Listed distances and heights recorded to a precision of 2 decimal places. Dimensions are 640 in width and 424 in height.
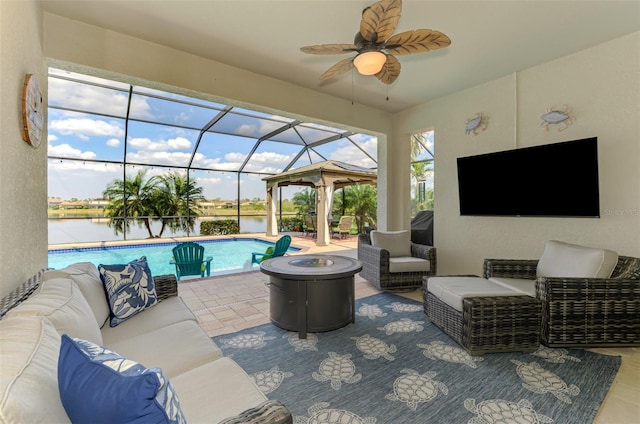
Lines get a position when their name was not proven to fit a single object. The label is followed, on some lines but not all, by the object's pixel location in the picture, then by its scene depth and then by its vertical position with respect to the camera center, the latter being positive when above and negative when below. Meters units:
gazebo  8.23 +1.05
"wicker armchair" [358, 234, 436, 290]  3.97 -0.87
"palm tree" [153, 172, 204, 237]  9.61 +0.44
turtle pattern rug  1.75 -1.23
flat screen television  3.05 +0.35
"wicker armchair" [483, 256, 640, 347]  2.42 -0.87
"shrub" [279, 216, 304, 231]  12.57 -0.51
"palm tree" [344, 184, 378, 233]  11.54 +0.35
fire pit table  2.70 -0.83
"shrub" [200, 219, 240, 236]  10.84 -0.59
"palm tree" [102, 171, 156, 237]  8.84 +0.38
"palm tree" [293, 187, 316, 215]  12.73 +0.49
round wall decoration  1.87 +0.73
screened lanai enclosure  6.07 +1.81
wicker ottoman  2.38 -0.95
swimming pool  7.10 -1.17
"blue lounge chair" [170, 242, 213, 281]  4.68 -0.77
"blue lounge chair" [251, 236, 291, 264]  5.02 -0.63
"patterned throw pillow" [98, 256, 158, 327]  2.02 -0.58
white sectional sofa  0.73 -0.55
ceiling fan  1.98 +1.34
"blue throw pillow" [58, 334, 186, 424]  0.71 -0.46
